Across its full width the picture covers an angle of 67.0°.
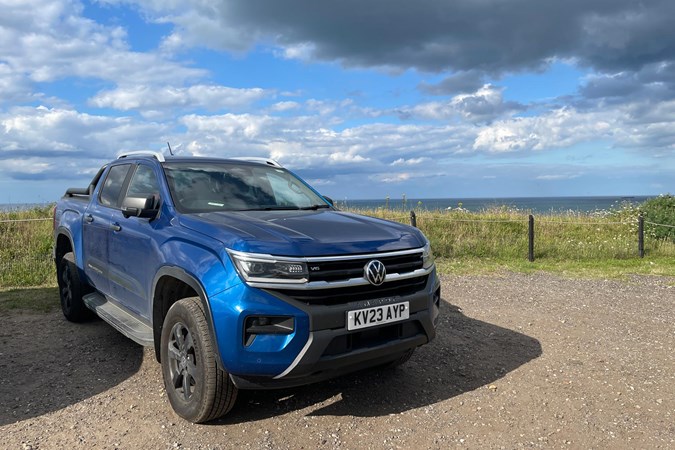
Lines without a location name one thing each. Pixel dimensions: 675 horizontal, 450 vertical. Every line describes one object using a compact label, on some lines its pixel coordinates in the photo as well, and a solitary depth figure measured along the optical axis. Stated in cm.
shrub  1362
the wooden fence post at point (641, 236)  1185
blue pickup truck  296
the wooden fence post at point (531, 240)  1155
